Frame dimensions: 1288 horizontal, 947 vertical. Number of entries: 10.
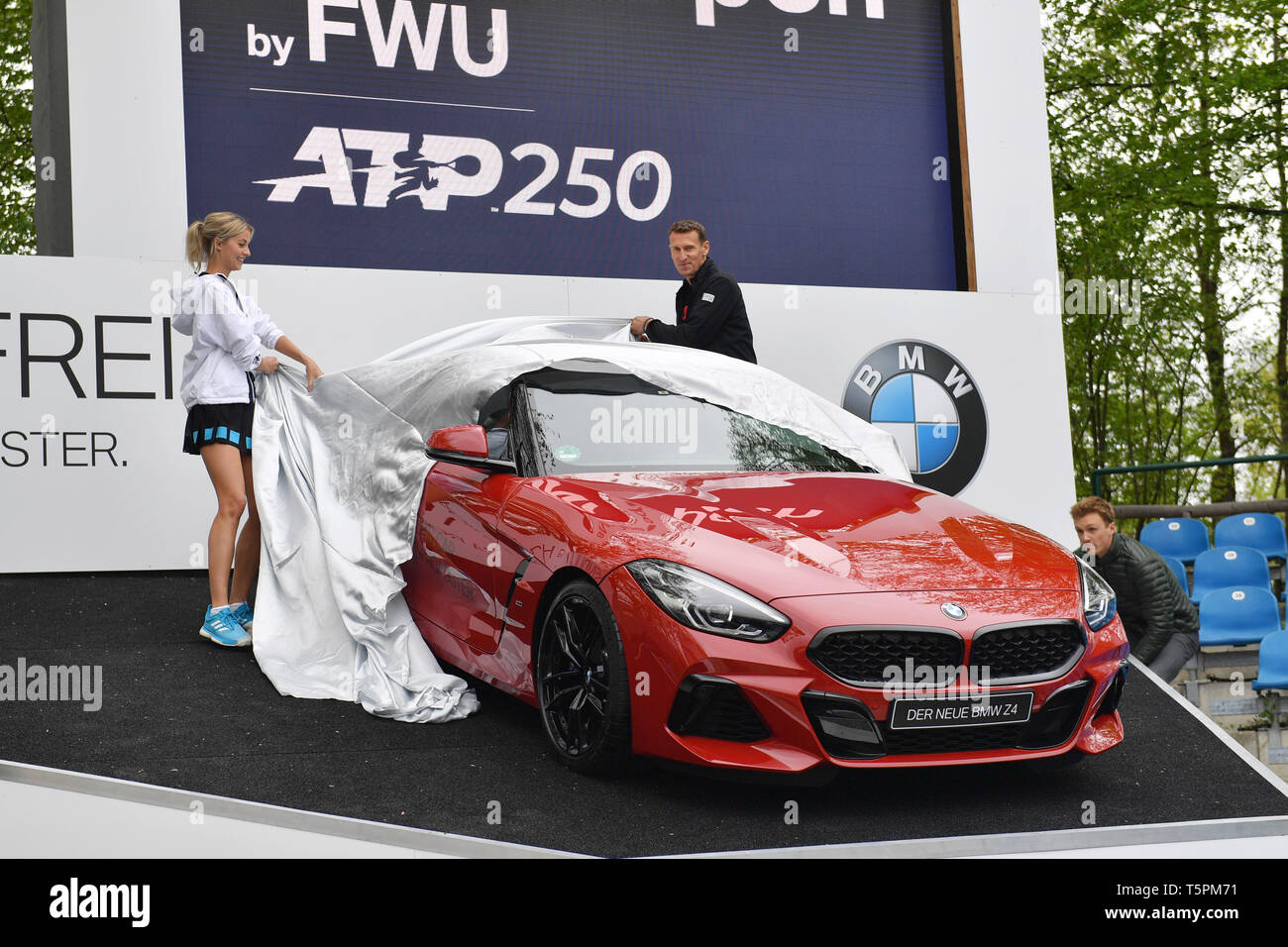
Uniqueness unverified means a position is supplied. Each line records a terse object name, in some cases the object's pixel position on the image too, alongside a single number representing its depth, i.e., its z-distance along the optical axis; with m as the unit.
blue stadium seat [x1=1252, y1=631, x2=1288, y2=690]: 8.00
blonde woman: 5.90
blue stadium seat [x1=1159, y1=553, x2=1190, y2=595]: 11.10
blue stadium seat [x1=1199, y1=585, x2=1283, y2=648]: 9.39
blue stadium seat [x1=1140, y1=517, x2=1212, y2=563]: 11.90
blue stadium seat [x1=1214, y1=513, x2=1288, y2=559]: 11.78
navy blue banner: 8.64
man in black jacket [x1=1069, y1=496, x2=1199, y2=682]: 7.62
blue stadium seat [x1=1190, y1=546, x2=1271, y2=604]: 10.29
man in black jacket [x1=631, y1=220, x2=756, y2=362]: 7.50
